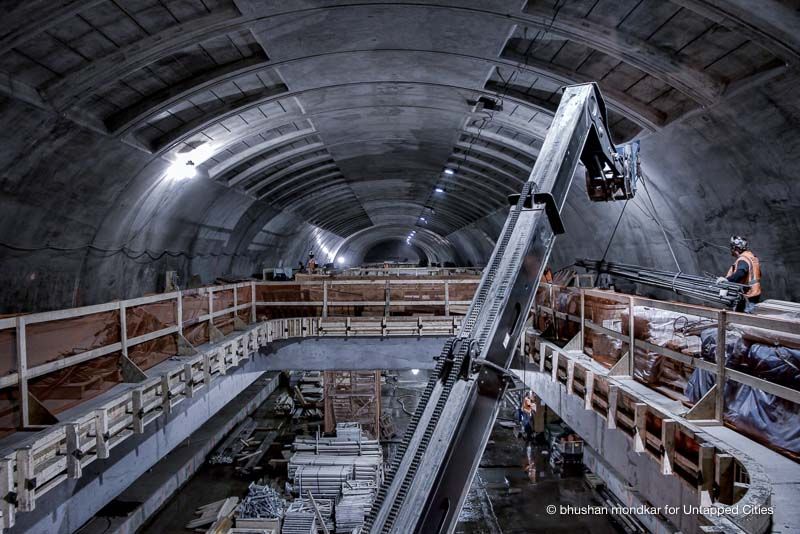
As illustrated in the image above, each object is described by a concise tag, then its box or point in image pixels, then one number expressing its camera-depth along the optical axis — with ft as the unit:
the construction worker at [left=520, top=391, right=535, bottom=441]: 57.26
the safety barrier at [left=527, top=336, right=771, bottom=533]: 10.25
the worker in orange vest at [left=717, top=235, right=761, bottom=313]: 23.69
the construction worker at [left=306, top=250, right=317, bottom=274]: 64.44
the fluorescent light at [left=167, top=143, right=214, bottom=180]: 40.11
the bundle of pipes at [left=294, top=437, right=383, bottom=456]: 46.88
